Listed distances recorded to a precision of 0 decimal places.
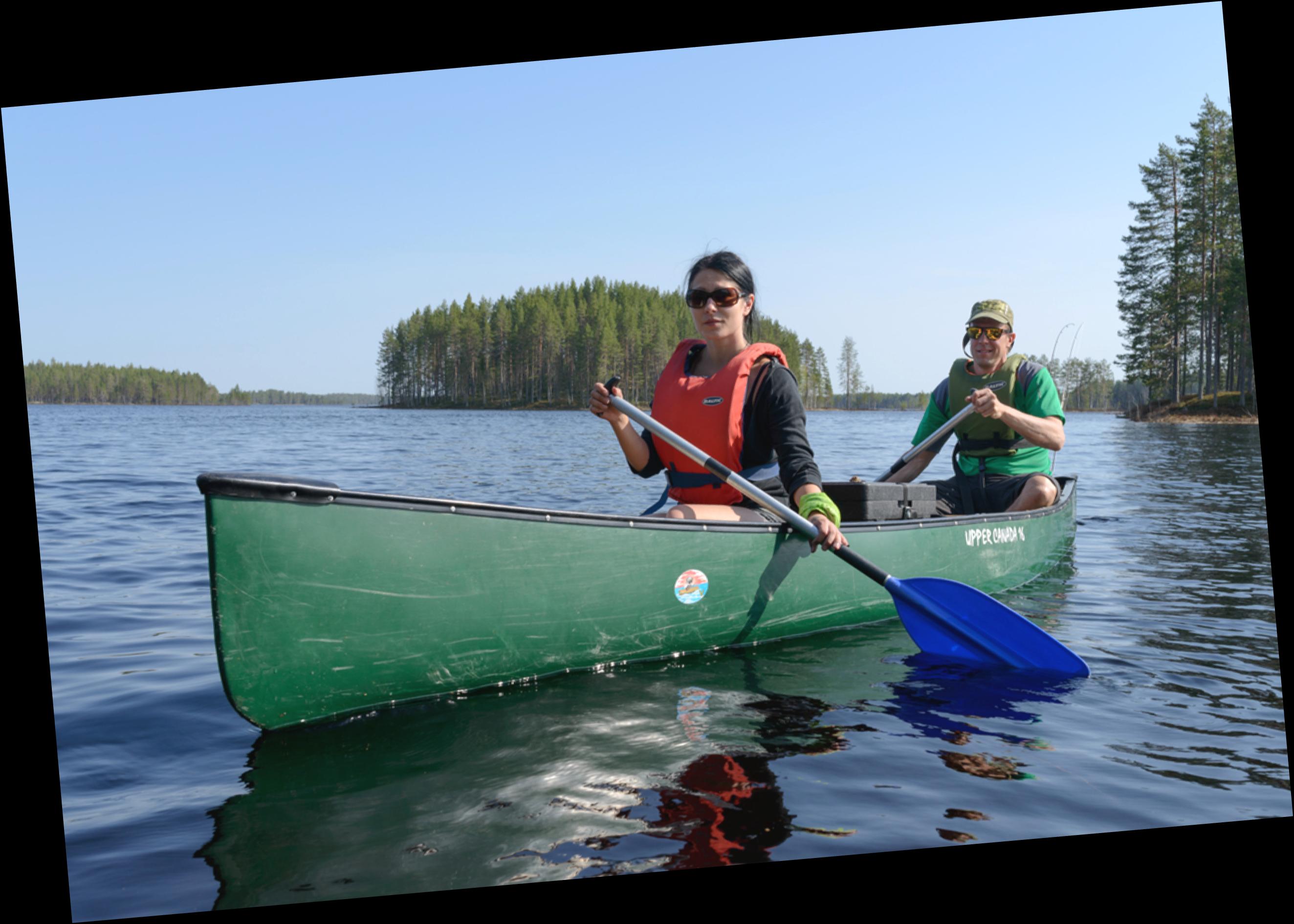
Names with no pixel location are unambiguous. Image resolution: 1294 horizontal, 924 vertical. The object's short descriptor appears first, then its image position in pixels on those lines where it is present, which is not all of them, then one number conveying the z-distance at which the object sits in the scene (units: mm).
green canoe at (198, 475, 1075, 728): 3207
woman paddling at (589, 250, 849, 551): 4574
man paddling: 6238
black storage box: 5691
